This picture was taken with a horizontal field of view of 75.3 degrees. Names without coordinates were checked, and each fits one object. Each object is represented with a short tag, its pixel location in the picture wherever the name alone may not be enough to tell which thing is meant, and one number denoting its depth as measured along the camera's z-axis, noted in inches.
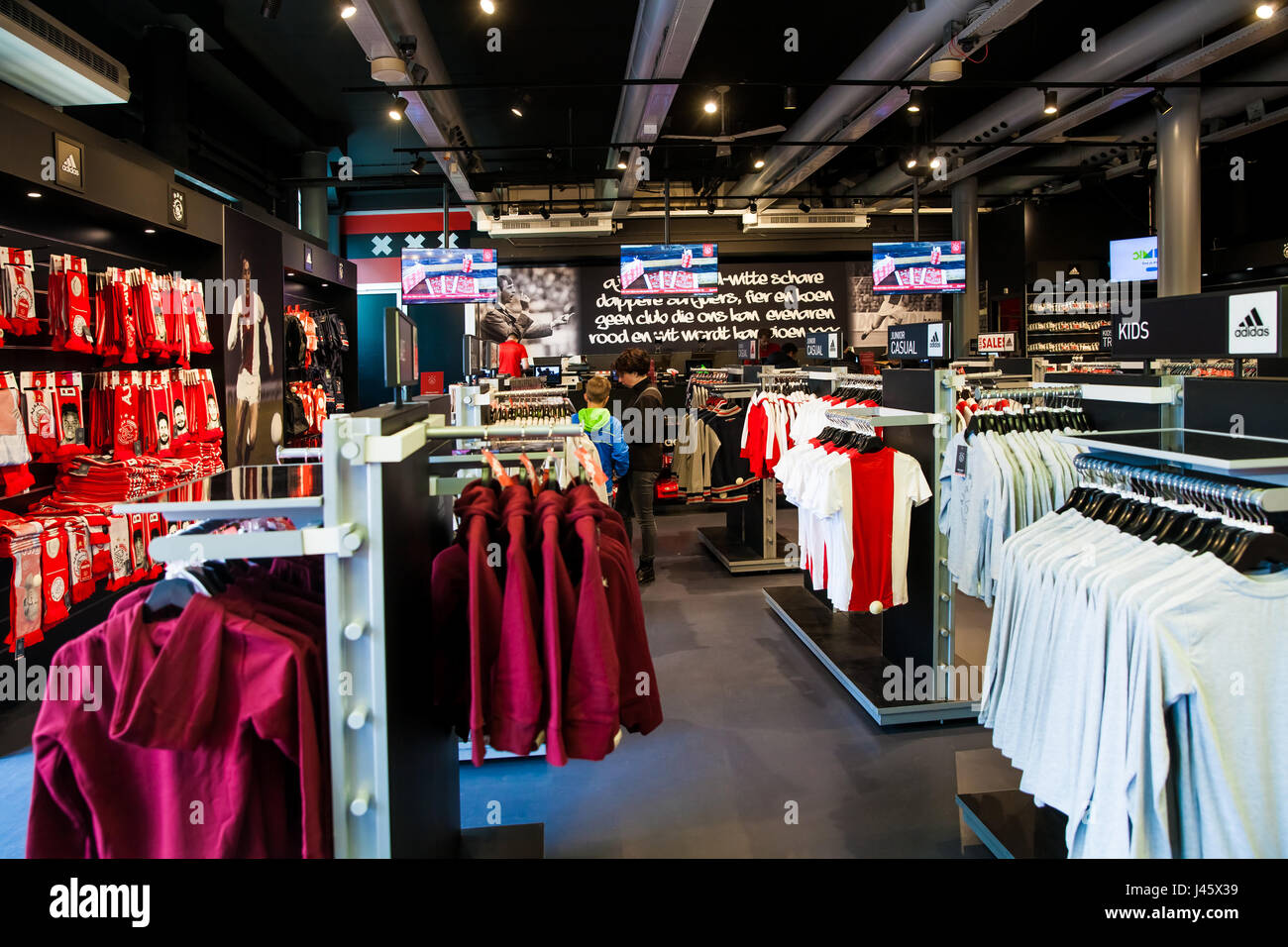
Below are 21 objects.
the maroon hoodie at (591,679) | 73.6
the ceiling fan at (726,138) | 321.7
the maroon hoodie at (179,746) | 59.1
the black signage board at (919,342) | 159.8
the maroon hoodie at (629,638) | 80.9
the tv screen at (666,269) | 401.1
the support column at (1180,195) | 316.5
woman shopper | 254.2
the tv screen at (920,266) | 409.4
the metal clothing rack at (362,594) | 61.4
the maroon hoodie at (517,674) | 72.7
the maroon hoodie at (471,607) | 73.6
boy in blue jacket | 214.5
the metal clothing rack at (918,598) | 151.2
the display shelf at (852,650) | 153.2
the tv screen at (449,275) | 389.1
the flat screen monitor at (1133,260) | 403.2
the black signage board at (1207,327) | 89.5
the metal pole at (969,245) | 468.8
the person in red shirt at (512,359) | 363.9
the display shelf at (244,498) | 59.4
